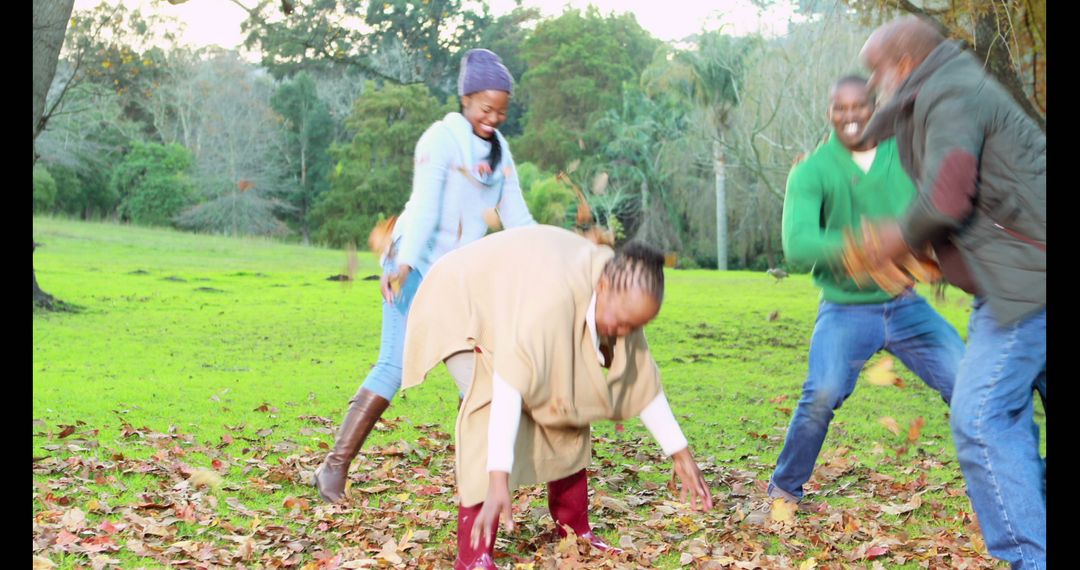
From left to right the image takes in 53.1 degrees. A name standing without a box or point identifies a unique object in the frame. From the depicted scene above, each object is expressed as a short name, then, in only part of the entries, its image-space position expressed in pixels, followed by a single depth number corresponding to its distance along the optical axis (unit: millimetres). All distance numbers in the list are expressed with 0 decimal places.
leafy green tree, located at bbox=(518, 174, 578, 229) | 25016
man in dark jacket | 3457
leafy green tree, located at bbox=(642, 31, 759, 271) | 26828
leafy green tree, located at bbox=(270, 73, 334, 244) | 30359
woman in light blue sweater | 4938
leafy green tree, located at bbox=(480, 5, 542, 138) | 36188
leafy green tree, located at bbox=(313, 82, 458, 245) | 28562
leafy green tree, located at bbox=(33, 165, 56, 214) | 26594
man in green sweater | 4629
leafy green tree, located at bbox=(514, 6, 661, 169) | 36062
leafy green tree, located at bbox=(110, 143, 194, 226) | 28438
